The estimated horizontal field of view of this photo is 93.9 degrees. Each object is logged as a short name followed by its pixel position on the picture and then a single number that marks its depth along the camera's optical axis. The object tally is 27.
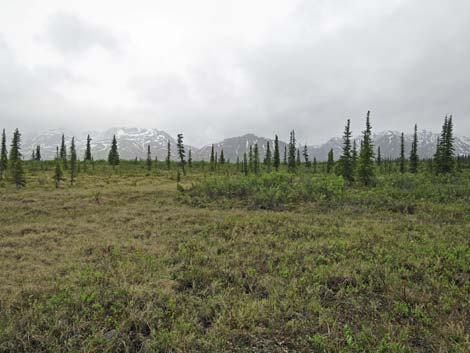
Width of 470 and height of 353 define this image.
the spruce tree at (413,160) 50.38
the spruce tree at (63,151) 57.67
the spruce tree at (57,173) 35.38
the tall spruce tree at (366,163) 26.62
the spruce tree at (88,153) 75.77
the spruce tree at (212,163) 68.26
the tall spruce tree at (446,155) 35.88
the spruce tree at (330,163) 59.87
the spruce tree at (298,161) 75.36
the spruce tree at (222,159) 82.36
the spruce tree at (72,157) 39.51
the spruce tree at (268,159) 64.69
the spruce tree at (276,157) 58.02
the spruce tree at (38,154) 76.22
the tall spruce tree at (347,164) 30.41
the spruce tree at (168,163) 68.34
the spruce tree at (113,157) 67.29
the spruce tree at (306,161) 75.88
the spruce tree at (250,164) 57.89
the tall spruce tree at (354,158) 30.53
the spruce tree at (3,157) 44.38
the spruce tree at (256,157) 52.38
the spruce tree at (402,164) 56.88
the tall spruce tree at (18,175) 32.94
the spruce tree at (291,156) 59.03
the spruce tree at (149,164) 62.91
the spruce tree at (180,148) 53.95
